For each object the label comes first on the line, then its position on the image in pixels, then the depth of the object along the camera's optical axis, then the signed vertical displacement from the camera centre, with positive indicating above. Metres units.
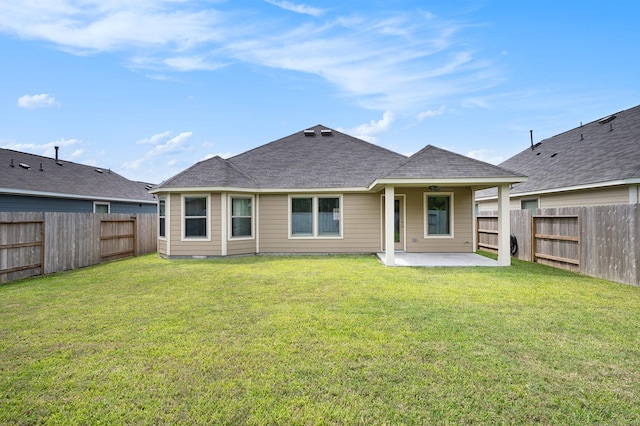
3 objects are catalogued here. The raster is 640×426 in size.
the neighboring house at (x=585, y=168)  9.92 +1.67
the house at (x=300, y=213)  11.86 +0.09
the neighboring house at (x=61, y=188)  13.15 +1.30
